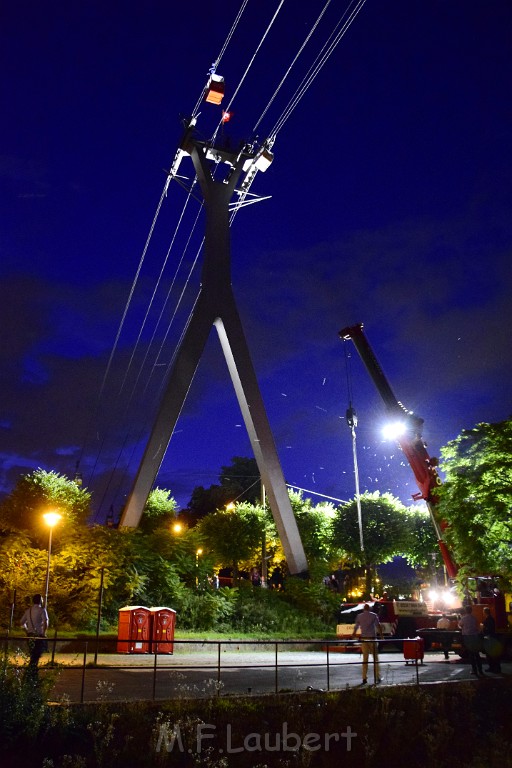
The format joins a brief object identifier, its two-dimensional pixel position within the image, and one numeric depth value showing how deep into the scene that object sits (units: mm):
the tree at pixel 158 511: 39031
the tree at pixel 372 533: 42812
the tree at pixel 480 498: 20625
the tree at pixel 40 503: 22953
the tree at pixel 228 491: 70000
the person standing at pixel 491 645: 15500
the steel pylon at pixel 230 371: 29938
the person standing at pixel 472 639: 14359
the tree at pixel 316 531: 42125
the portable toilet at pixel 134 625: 17672
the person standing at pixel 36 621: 11156
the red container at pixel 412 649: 14523
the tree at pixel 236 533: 38688
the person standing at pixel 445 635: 19234
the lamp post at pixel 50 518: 19147
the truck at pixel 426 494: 19734
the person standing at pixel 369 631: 12945
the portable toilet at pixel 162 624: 18156
